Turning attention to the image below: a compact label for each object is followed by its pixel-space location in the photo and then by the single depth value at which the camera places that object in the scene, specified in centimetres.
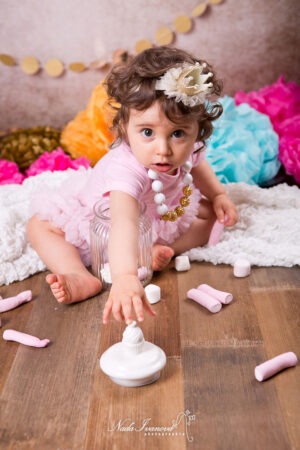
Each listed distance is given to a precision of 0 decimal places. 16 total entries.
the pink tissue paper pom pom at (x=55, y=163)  214
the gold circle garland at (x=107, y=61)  233
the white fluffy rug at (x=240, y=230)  161
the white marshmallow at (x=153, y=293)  143
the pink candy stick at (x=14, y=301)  144
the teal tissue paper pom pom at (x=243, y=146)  205
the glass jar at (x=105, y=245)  152
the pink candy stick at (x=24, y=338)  128
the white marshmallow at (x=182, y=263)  159
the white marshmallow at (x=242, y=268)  154
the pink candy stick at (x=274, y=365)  115
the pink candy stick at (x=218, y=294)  142
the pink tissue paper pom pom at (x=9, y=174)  212
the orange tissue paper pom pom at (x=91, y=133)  217
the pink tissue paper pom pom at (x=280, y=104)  223
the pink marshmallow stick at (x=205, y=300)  139
